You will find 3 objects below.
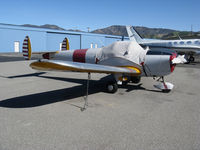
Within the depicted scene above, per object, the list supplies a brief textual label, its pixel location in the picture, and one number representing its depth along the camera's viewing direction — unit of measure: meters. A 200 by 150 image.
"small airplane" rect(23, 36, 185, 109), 7.37
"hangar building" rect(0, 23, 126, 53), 32.22
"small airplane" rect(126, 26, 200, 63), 21.69
